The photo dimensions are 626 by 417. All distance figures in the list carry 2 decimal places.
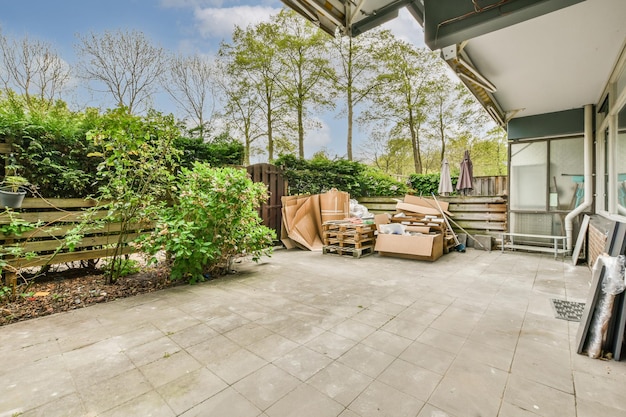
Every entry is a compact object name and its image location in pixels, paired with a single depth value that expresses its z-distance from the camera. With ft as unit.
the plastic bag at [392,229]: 17.90
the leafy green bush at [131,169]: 10.57
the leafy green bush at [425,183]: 29.40
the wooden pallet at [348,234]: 18.13
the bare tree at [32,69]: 26.32
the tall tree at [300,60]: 39.86
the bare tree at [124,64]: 29.53
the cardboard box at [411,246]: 16.05
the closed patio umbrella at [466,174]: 22.39
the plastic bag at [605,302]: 6.22
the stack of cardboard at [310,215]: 20.49
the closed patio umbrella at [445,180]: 23.07
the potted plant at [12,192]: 9.44
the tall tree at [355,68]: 40.88
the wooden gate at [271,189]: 20.54
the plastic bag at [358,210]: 22.27
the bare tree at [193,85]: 33.40
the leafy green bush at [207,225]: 11.31
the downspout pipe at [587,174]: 16.92
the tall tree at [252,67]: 39.65
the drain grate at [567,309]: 8.47
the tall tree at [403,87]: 42.19
